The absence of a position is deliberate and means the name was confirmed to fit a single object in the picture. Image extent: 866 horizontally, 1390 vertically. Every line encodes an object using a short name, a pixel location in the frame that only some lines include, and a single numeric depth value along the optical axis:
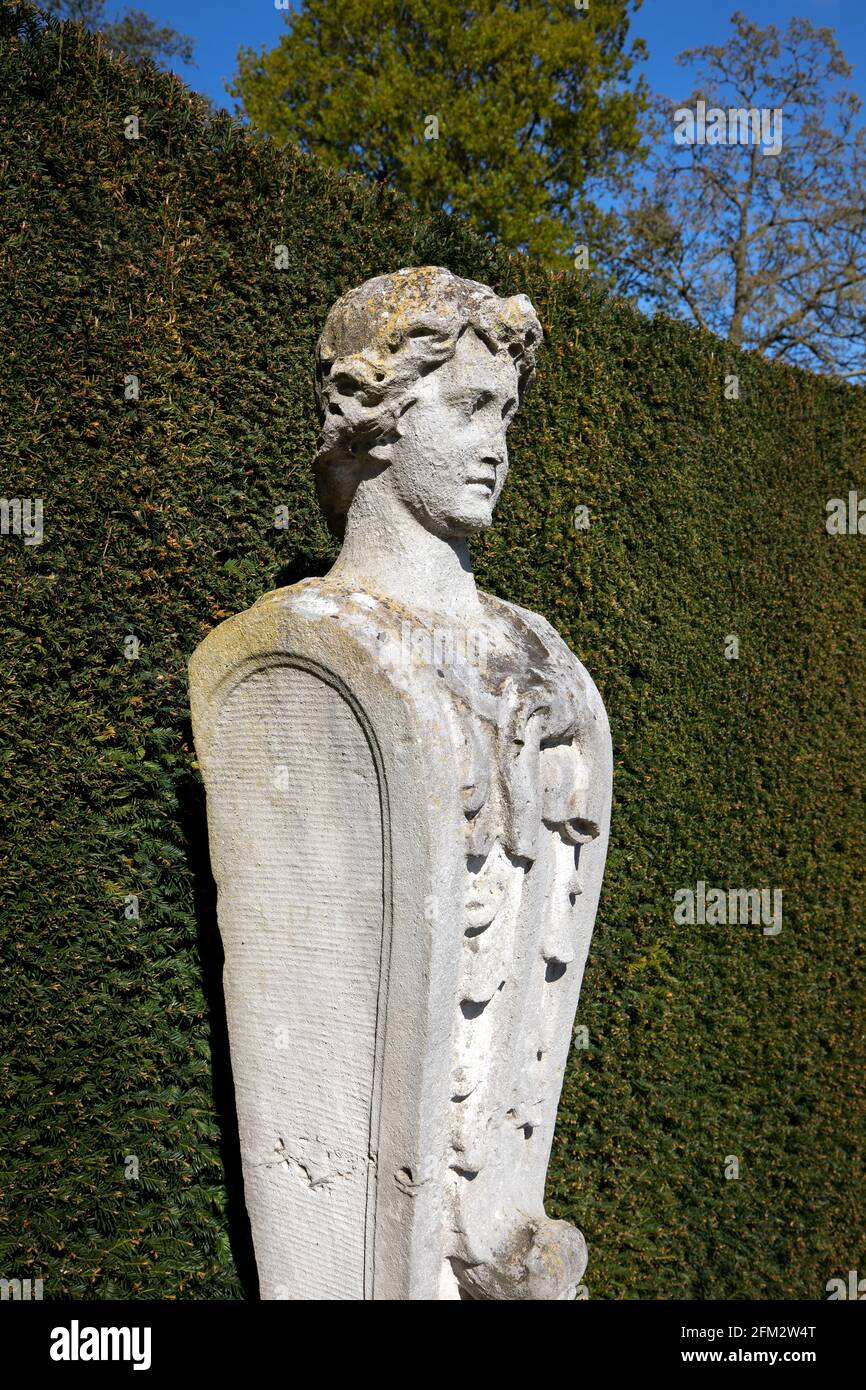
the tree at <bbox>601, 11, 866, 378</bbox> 13.41
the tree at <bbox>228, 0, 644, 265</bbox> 12.17
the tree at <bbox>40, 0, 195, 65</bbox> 14.49
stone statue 2.34
